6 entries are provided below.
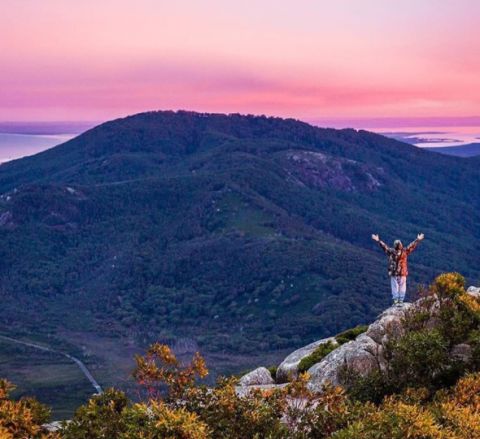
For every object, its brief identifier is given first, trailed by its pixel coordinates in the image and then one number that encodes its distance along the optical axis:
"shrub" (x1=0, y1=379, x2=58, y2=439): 18.89
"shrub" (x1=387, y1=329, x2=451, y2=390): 26.42
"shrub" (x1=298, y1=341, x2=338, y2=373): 39.47
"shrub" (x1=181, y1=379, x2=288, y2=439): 19.19
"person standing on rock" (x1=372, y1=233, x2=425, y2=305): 40.12
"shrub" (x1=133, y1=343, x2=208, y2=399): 21.33
